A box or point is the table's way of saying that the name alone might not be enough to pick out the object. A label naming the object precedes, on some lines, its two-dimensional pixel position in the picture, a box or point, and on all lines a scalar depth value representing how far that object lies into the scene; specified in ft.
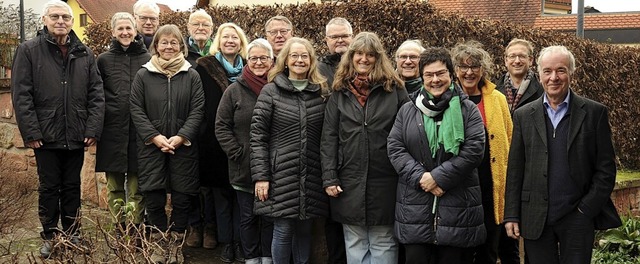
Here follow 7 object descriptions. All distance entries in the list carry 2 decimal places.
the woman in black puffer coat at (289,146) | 15.28
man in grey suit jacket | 12.59
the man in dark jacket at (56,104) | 16.84
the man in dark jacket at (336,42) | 17.35
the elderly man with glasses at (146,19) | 19.94
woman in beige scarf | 16.96
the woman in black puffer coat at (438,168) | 13.52
